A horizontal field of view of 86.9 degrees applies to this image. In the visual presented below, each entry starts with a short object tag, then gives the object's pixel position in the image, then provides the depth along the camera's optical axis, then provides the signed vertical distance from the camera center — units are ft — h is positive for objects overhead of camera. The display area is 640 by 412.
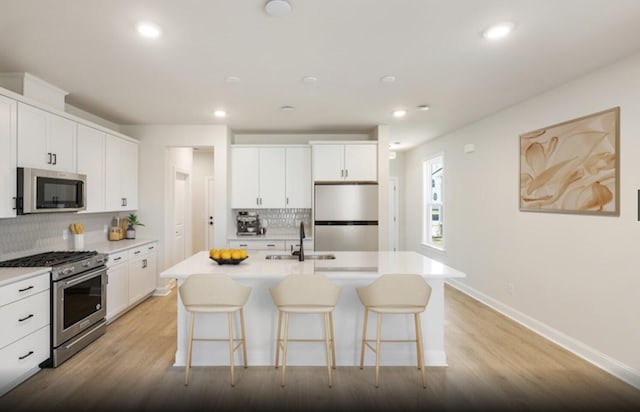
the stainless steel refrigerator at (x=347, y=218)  16.63 -0.62
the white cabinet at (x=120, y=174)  14.06 +1.37
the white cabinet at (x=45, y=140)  9.68 +2.03
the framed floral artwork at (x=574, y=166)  9.19 +1.23
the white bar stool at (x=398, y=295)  8.14 -2.17
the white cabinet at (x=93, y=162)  12.34 +1.61
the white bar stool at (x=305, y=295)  8.18 -2.20
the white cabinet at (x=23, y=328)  7.82 -3.07
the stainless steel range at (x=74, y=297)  9.23 -2.77
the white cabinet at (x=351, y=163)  16.78 +2.10
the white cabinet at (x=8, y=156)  9.00 +1.32
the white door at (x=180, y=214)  19.45 -0.54
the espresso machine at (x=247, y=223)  17.67 -0.96
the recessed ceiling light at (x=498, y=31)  7.29 +3.89
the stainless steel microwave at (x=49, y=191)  9.51 +0.42
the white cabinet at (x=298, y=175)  17.52 +1.57
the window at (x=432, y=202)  21.74 +0.23
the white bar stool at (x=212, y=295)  8.19 -2.20
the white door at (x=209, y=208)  24.16 -0.21
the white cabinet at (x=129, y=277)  12.58 -3.01
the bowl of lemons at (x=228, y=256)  9.73 -1.49
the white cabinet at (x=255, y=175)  17.44 +1.56
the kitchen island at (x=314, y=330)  9.34 -3.47
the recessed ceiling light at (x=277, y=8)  6.46 +3.88
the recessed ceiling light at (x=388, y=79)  10.36 +3.94
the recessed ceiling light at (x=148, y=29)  7.34 +3.92
